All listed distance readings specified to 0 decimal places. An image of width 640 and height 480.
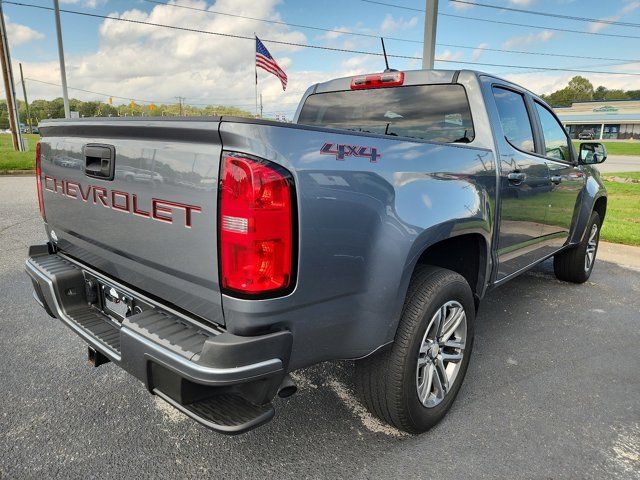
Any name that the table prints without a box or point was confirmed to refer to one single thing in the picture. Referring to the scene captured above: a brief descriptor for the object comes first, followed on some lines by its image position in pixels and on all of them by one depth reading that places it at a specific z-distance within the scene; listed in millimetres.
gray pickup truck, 1645
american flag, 14562
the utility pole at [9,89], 22453
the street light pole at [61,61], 19253
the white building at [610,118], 71250
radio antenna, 3714
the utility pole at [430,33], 9375
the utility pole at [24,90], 66300
